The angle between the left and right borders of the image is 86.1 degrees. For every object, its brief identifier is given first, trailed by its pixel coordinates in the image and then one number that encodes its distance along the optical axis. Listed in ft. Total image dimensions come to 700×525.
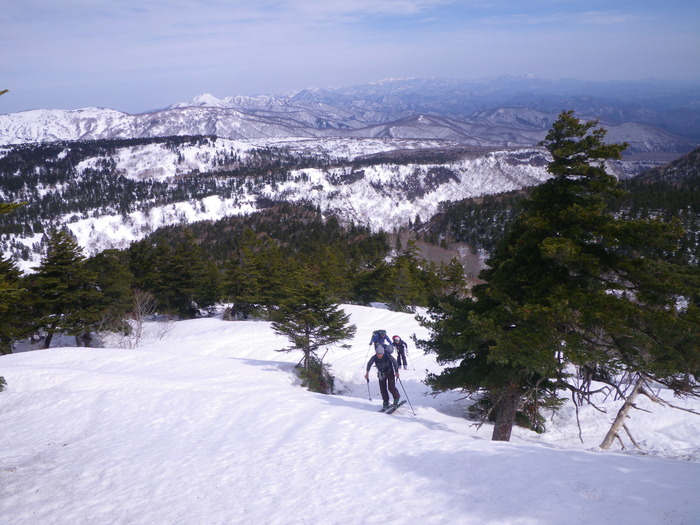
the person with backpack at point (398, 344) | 45.00
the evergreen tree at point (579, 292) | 25.46
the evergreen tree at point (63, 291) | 84.89
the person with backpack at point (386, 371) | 37.22
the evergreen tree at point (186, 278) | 128.88
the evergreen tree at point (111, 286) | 98.32
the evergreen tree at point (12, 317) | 78.64
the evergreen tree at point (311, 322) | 61.36
